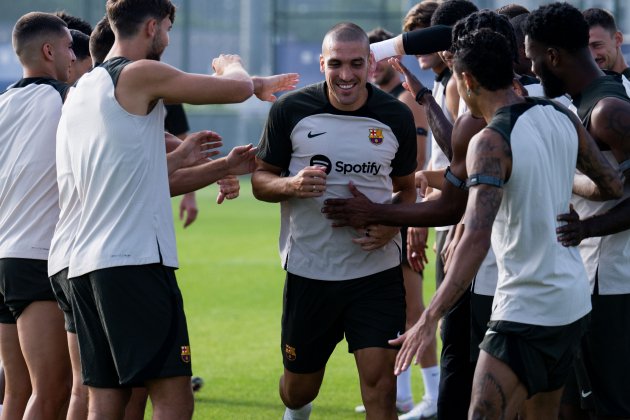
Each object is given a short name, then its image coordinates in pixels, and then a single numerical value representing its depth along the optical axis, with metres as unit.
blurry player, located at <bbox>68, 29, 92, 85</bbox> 15.06
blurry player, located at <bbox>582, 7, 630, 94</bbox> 15.29
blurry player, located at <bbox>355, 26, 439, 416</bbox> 16.02
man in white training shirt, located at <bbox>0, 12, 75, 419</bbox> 12.94
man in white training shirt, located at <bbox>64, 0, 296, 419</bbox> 11.20
